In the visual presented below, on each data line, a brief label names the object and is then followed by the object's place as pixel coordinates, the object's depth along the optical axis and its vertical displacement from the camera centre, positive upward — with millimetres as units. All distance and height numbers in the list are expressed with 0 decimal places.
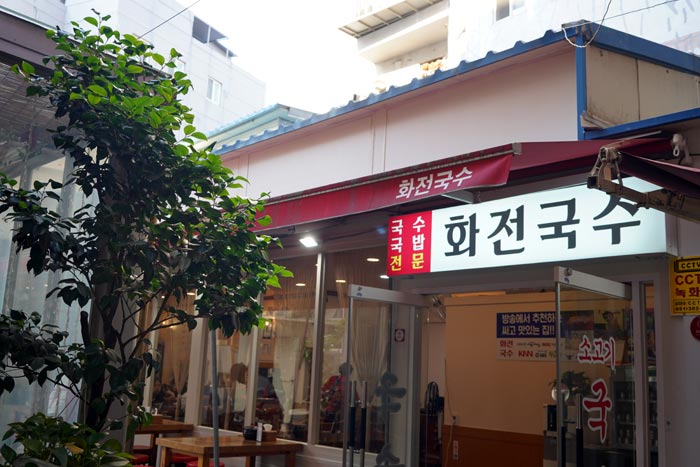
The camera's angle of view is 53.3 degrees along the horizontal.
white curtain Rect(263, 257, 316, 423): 8984 +427
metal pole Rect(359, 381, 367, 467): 6988 -639
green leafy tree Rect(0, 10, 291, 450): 3707 +733
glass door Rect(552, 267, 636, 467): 5168 +35
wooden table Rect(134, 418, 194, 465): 9758 -1049
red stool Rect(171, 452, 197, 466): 8922 -1319
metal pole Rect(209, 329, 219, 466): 6029 -410
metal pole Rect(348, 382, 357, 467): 6840 -656
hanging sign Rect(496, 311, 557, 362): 10750 +556
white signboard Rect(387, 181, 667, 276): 5484 +1217
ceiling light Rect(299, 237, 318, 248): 8578 +1453
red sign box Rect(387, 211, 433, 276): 7070 +1248
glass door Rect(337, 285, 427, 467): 6992 -149
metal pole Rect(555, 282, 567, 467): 5047 -291
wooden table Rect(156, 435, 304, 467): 7707 -1020
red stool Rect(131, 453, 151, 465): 9205 -1379
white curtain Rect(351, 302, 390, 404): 7242 +235
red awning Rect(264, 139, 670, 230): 5414 +1639
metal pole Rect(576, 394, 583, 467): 5105 -495
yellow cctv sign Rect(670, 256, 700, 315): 5391 +721
